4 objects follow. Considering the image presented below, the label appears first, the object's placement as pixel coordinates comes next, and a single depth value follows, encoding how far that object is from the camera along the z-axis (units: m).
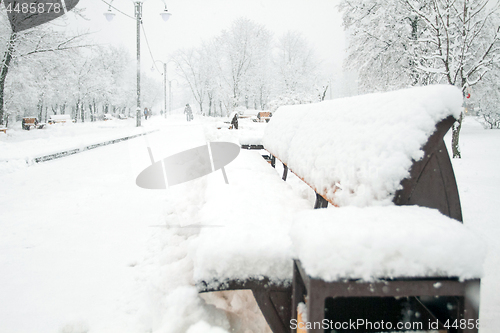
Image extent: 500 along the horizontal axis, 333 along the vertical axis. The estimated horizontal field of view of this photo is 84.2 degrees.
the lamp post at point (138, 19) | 14.77
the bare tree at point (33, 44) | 10.71
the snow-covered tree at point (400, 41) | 6.21
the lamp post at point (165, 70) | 35.23
